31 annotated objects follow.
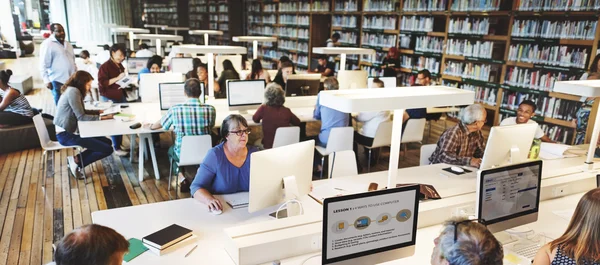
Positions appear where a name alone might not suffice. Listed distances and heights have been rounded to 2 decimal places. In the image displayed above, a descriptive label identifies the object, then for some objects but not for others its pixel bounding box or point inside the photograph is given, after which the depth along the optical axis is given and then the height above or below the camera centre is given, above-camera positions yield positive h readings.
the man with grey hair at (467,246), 1.38 -0.67
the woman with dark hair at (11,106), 4.76 -0.95
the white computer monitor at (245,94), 4.81 -0.75
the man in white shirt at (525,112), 3.64 -0.64
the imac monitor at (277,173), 2.03 -0.69
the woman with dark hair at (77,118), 4.07 -0.90
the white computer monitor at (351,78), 6.09 -0.69
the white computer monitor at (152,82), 5.17 -0.69
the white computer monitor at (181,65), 6.88 -0.64
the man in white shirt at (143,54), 7.64 -0.54
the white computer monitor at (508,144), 2.63 -0.67
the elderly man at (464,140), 3.16 -0.79
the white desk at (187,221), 1.92 -0.98
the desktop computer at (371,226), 1.65 -0.76
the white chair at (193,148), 3.63 -1.01
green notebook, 1.90 -0.98
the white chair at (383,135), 4.41 -1.05
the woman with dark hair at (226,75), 6.16 -0.70
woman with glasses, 2.50 -0.79
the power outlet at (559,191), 2.72 -0.96
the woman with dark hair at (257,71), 6.11 -0.62
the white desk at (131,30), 7.96 -0.16
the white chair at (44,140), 3.93 -1.08
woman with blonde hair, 1.69 -0.78
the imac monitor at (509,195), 1.99 -0.75
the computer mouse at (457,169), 3.11 -0.96
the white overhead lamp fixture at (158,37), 6.68 -0.22
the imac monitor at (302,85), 5.57 -0.73
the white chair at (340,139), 4.02 -1.00
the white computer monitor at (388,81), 6.06 -0.71
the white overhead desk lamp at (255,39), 6.32 -0.19
